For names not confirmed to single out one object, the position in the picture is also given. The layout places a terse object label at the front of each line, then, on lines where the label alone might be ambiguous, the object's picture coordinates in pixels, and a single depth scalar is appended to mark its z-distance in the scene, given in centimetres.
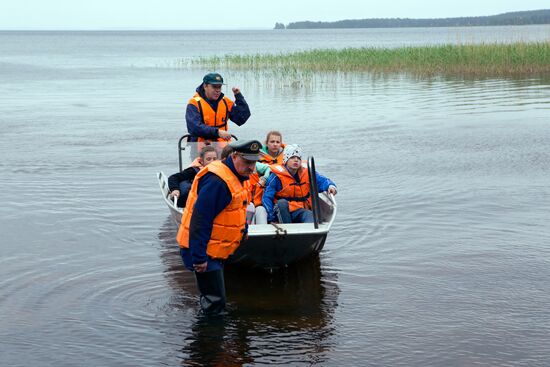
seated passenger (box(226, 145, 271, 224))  911
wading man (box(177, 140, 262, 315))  655
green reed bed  3441
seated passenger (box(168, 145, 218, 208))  984
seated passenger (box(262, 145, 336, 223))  929
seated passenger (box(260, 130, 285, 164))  989
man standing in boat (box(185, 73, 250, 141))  1066
